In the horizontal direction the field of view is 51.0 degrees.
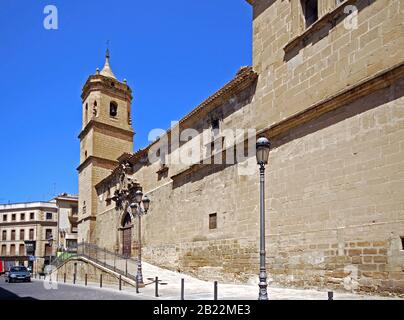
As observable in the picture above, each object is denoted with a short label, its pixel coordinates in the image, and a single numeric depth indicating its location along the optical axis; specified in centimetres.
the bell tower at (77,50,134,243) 3359
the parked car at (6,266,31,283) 2322
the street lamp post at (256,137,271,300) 777
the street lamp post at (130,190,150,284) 1460
